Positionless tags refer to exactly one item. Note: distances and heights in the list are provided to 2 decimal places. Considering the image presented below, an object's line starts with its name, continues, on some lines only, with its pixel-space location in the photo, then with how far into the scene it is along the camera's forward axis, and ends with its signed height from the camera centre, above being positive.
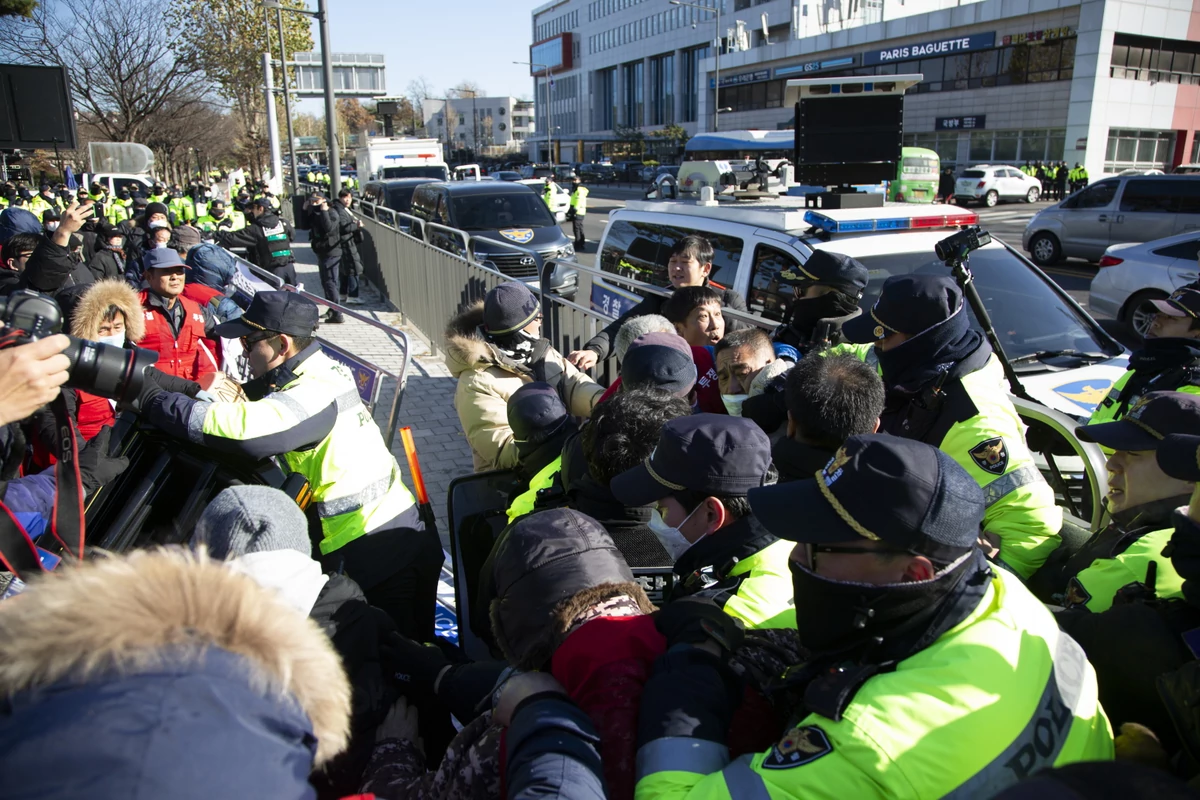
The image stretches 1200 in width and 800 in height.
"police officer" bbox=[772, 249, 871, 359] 4.25 -0.62
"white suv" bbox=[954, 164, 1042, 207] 33.69 -0.04
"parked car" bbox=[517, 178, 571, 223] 24.45 -0.43
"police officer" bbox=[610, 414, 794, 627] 2.01 -0.81
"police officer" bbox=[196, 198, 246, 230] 14.30 -0.48
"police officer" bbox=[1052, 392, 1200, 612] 2.09 -0.93
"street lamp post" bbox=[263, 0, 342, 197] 16.45 +1.98
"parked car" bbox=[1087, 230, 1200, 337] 10.13 -1.18
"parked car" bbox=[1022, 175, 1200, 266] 15.27 -0.65
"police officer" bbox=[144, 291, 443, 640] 2.87 -0.92
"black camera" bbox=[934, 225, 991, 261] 4.02 -0.30
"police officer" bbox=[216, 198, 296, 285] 11.18 -0.67
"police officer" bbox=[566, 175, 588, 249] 20.58 -0.57
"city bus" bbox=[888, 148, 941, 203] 20.58 +0.25
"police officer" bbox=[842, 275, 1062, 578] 2.58 -0.77
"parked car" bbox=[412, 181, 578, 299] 13.07 -0.49
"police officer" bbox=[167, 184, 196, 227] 17.03 -0.35
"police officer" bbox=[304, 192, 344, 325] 11.84 -0.76
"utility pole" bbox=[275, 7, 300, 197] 26.64 +3.10
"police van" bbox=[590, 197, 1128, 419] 4.64 -0.58
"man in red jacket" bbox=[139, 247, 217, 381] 5.34 -0.79
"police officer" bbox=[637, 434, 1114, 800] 1.31 -0.84
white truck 24.39 +1.00
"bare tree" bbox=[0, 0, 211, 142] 25.34 +4.44
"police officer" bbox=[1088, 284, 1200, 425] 3.38 -0.76
